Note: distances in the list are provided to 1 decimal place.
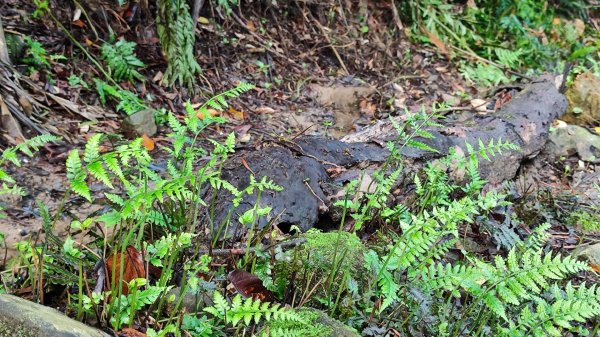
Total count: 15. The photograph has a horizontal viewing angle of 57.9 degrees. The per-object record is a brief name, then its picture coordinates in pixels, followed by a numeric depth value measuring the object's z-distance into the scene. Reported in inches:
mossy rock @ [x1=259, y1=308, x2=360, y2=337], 77.0
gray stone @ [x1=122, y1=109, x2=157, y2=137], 194.2
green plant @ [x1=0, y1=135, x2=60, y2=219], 87.9
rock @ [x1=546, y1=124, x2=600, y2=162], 221.9
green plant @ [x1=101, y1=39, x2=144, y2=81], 217.2
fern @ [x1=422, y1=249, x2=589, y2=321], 86.7
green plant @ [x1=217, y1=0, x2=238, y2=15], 265.0
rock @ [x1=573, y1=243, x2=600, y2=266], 134.1
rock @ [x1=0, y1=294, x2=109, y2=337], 63.9
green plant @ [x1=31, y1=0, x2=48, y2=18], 212.8
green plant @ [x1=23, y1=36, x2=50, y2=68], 201.0
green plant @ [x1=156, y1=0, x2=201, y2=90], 222.7
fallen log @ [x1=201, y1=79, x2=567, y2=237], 128.0
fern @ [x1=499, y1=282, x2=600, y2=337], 87.6
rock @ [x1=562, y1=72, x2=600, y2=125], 256.4
